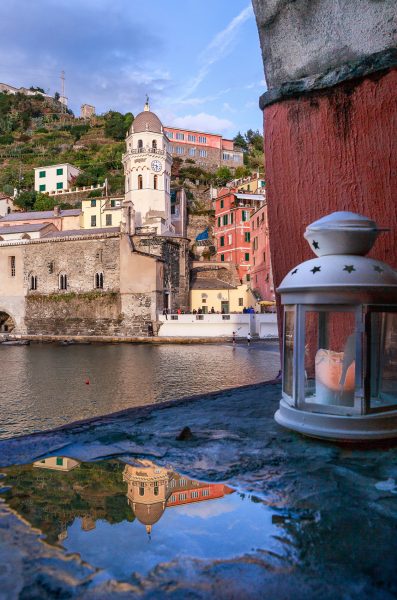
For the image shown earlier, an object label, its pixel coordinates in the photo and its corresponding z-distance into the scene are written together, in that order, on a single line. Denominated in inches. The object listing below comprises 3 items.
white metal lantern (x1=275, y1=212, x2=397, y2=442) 107.0
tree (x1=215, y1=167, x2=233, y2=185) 2561.5
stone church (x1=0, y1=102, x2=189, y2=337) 1466.5
